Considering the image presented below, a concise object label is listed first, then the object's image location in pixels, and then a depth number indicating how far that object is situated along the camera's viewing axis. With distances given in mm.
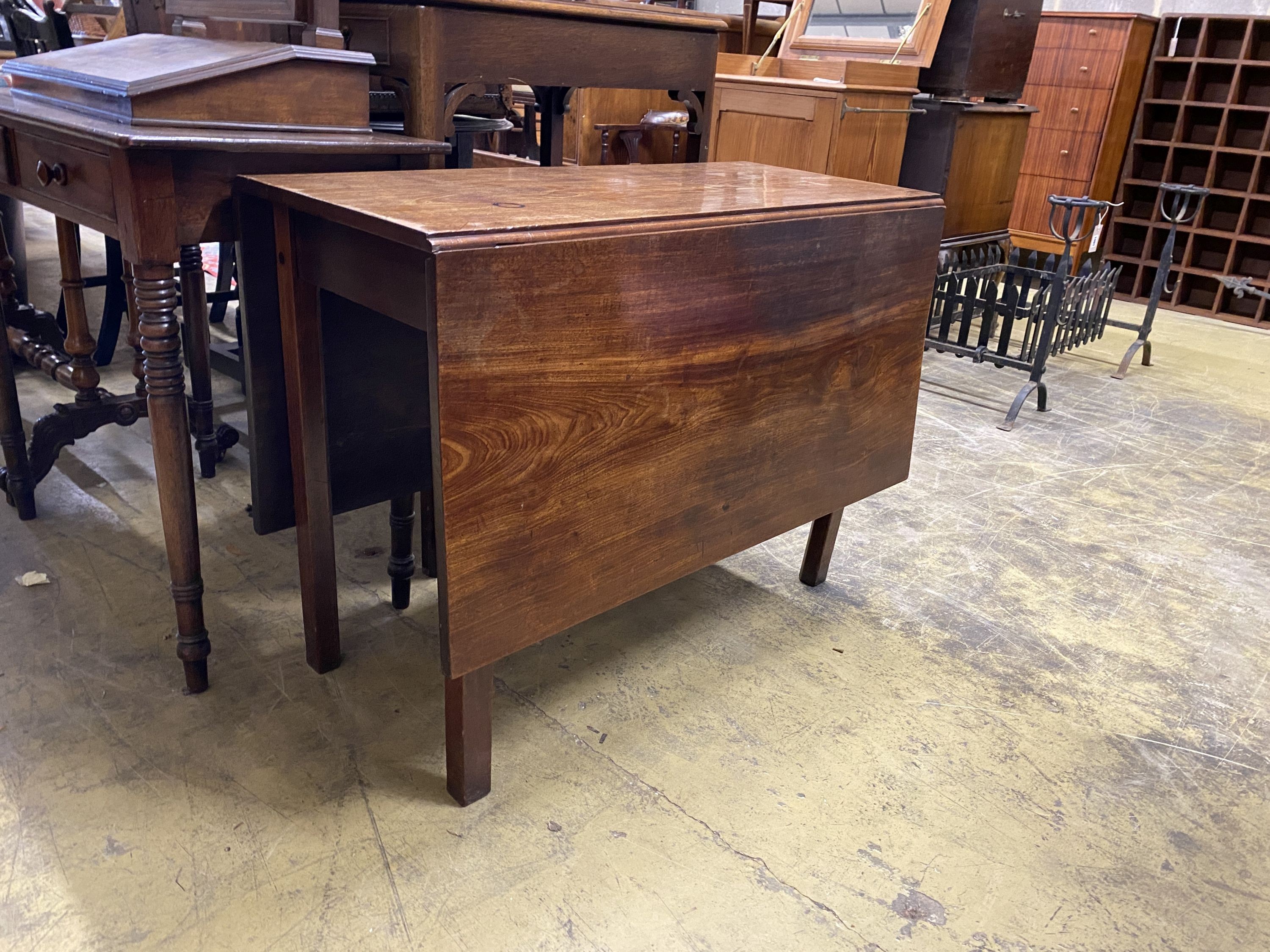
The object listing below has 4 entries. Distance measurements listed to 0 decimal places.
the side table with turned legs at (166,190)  1286
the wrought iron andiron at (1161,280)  3457
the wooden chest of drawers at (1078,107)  4820
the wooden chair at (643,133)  4766
